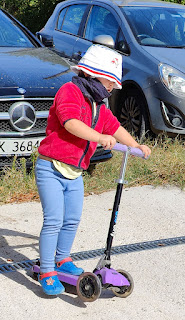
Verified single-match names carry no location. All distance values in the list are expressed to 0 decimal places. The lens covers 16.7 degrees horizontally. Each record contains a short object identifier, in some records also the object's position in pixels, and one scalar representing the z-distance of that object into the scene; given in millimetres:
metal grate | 3879
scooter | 3309
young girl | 3330
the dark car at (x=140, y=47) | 6562
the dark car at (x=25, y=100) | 5055
